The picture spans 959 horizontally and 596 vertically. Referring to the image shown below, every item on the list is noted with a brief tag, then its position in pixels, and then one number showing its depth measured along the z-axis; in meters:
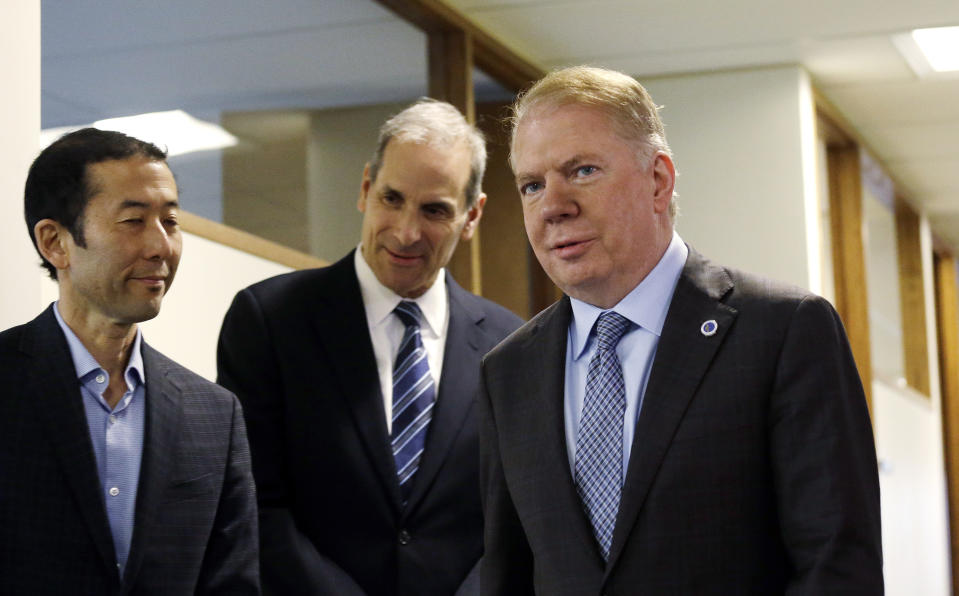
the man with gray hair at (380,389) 2.60
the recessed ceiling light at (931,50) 5.43
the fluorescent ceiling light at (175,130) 3.12
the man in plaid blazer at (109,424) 2.02
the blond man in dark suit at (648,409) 1.85
